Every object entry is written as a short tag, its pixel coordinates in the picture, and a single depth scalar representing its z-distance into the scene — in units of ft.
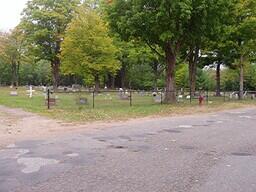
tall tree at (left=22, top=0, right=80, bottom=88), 192.34
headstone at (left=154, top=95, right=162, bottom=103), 101.30
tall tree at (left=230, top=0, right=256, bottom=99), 115.85
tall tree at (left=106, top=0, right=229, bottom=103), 83.39
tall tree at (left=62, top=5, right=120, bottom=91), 156.15
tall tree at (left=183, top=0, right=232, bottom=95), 84.07
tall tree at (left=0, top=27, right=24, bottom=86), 239.09
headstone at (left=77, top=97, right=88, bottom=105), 88.42
